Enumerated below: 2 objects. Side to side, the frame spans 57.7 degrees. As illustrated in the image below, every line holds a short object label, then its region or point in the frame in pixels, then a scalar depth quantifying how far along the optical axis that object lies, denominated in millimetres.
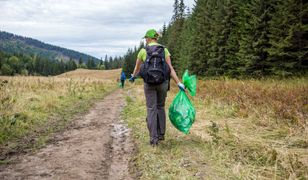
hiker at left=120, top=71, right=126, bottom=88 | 29500
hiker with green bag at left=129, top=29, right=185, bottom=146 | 5039
